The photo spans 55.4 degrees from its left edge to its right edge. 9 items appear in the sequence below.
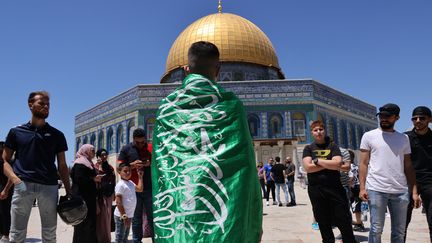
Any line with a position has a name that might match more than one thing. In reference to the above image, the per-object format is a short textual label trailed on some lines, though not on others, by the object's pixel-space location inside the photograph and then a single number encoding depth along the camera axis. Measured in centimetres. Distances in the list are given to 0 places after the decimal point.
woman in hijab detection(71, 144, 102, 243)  448
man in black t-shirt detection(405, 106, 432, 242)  406
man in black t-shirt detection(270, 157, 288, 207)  1071
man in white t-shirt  350
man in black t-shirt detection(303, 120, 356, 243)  382
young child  433
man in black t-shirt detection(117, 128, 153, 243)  403
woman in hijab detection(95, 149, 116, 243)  478
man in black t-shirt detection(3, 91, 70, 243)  319
